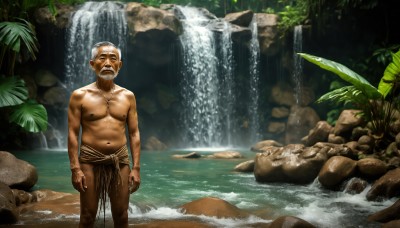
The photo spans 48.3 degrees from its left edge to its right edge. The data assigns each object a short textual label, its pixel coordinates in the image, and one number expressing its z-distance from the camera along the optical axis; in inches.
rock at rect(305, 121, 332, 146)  422.0
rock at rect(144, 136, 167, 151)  704.4
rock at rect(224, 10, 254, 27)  783.5
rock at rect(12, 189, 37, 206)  255.1
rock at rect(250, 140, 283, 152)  648.6
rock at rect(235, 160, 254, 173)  422.0
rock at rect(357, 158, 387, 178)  302.2
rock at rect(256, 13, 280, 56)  767.7
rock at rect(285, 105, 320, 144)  735.1
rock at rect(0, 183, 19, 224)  204.5
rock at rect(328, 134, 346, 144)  390.1
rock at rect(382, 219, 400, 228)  181.3
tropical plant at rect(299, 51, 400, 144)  330.3
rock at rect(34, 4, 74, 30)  675.4
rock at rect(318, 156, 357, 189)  307.6
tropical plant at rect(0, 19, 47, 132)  358.0
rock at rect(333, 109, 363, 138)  389.4
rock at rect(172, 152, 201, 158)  542.0
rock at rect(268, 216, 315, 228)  186.5
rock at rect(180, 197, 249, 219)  234.5
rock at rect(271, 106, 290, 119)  793.9
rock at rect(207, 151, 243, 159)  538.3
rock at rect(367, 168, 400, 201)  272.4
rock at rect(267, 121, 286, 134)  792.3
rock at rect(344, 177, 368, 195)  295.6
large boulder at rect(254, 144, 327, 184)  336.2
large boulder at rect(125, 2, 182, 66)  705.0
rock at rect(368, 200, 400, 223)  213.9
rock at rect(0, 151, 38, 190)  279.3
